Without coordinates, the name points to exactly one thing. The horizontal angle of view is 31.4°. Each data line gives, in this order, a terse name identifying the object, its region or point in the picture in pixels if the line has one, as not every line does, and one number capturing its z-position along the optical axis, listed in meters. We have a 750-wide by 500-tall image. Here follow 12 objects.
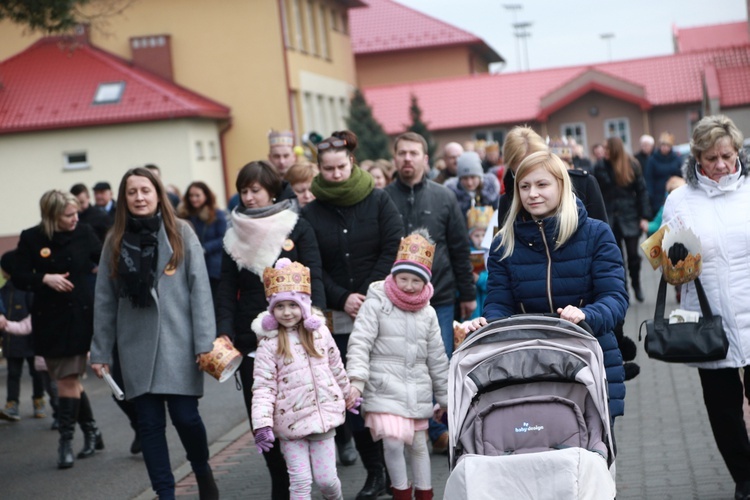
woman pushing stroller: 6.25
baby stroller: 5.46
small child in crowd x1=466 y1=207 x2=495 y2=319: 11.72
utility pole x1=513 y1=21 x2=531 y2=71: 100.81
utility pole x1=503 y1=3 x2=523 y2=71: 96.56
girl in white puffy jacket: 7.75
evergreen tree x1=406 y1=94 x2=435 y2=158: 55.69
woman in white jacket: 7.36
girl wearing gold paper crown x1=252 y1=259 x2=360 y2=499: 7.39
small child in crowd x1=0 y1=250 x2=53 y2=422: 13.54
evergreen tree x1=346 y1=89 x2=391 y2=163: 52.12
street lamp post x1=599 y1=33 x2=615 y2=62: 99.56
